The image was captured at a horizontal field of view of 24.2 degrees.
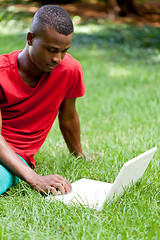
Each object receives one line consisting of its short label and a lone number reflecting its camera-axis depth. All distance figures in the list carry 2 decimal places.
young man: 2.22
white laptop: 2.07
